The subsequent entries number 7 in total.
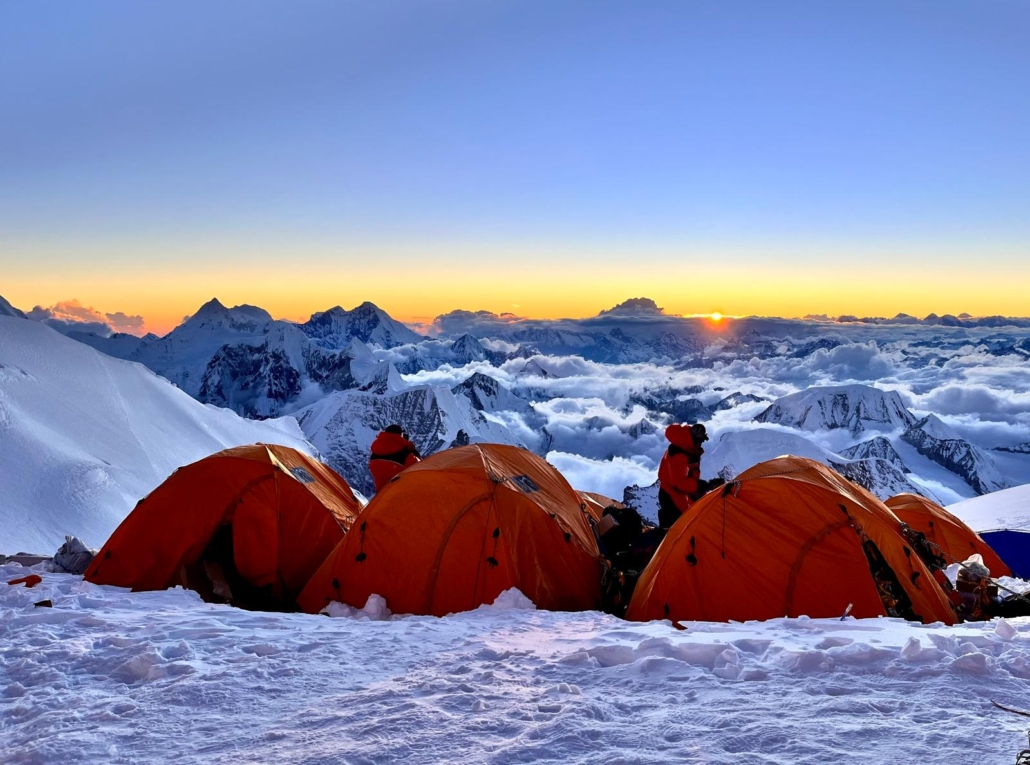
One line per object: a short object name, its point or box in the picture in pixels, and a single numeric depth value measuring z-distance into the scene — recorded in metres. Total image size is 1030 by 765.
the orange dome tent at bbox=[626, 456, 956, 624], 7.84
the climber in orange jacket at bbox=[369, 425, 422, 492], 12.05
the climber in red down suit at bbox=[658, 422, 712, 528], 11.15
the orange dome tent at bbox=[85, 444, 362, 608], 9.68
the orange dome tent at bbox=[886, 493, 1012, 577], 14.22
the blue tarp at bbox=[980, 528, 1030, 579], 16.28
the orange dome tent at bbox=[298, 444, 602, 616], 8.88
